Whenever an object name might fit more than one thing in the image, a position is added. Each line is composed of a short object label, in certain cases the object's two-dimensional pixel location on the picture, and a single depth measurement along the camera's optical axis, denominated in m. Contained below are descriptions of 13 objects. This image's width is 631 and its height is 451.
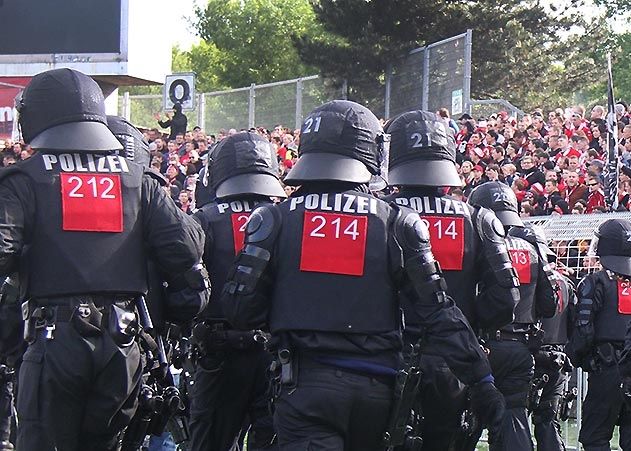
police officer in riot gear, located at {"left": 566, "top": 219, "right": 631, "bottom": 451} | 10.20
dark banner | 14.36
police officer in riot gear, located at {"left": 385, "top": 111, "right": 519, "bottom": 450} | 7.12
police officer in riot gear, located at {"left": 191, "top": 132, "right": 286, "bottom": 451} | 7.84
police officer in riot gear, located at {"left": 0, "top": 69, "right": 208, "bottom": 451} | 6.04
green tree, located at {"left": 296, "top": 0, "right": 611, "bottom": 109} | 39.34
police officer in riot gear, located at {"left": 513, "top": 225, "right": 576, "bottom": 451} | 10.55
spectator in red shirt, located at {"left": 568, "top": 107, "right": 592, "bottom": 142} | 17.55
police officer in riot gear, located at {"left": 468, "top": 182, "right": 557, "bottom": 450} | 9.42
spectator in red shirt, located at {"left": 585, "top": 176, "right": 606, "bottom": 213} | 14.91
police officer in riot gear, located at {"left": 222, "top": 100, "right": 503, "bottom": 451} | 5.91
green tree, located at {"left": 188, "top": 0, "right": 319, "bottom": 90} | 57.66
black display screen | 23.41
